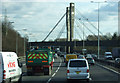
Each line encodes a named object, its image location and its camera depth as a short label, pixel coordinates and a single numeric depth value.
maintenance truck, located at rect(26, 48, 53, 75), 26.92
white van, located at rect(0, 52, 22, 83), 16.47
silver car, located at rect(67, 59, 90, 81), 20.25
